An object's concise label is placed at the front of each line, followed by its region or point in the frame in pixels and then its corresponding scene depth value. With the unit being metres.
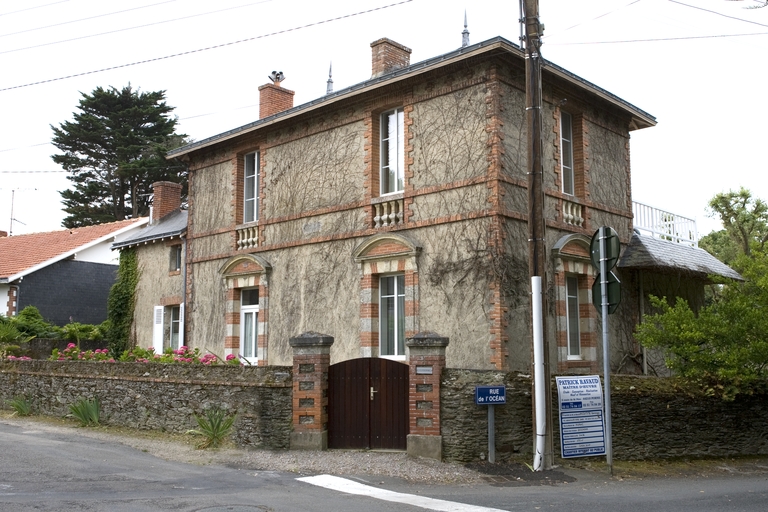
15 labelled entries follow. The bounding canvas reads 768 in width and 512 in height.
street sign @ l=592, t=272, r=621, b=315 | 10.25
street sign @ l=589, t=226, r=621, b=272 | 10.42
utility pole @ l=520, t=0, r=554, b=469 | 10.62
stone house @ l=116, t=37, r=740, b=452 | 13.85
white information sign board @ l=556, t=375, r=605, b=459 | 11.09
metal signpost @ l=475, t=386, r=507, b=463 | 10.65
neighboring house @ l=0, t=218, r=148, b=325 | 28.58
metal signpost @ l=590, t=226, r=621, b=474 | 10.30
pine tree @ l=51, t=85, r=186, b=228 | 42.00
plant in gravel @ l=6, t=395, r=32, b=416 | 16.48
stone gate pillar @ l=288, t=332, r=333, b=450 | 11.68
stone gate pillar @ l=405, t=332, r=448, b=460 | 10.88
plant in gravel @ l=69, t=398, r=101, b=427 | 14.64
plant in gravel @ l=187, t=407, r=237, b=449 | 12.14
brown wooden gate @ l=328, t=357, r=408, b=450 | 11.43
